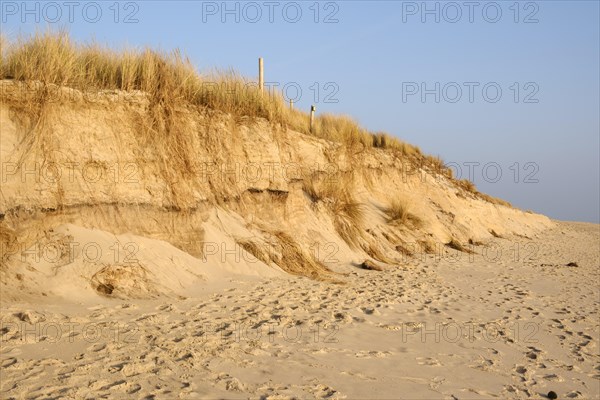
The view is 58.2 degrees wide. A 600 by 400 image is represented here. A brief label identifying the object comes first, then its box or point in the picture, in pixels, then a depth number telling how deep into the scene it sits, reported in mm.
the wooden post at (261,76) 10956
